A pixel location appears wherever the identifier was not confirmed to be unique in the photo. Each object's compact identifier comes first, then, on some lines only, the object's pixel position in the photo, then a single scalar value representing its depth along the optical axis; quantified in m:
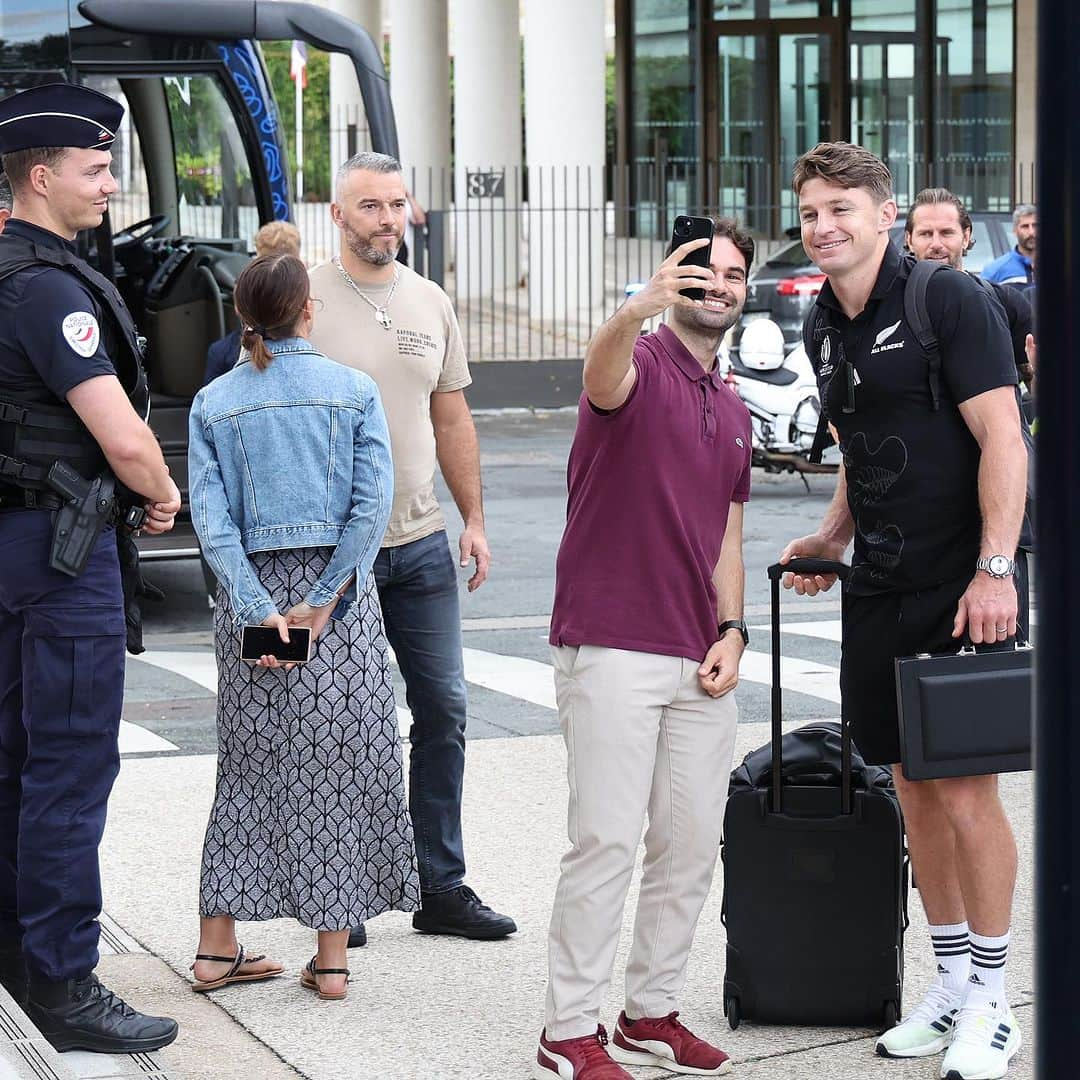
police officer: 4.09
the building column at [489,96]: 26.05
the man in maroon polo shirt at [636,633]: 4.00
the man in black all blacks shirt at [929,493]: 4.10
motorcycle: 13.59
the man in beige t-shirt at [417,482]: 5.03
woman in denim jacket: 4.59
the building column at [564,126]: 22.38
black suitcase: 4.31
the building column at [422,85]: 29.38
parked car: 15.58
